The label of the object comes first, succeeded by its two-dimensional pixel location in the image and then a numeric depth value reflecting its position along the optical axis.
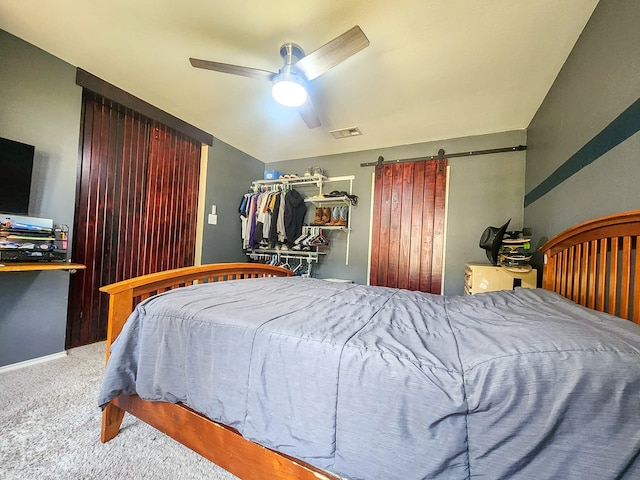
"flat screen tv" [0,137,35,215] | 1.67
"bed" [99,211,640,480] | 0.52
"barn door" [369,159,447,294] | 3.04
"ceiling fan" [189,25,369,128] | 1.41
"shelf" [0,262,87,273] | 1.51
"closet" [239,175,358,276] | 3.38
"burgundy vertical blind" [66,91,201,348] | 2.21
